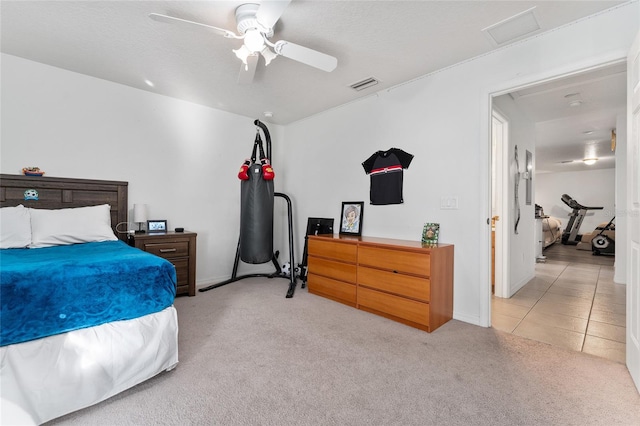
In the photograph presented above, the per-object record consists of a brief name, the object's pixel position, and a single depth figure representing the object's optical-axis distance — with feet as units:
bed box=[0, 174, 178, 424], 4.62
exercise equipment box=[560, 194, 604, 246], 29.29
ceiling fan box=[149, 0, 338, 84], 5.92
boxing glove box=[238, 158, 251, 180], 11.38
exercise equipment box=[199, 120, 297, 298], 11.41
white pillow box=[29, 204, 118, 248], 8.31
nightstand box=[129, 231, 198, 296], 10.69
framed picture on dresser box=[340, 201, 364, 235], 12.21
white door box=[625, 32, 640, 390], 5.75
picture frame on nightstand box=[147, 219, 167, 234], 11.49
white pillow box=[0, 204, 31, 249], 7.80
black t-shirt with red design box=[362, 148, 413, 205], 10.80
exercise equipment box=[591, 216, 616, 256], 22.13
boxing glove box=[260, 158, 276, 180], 11.35
